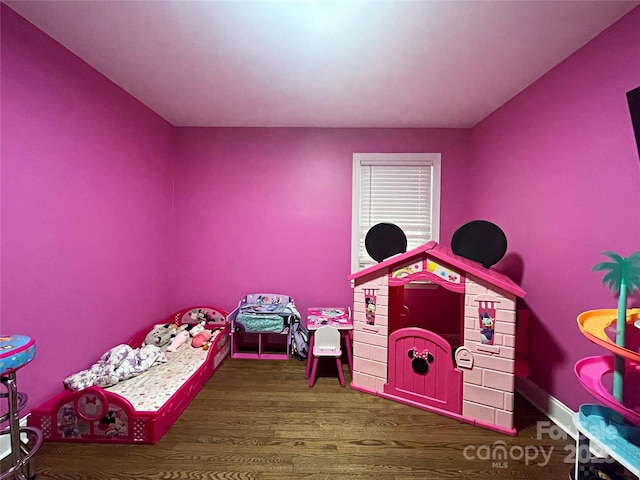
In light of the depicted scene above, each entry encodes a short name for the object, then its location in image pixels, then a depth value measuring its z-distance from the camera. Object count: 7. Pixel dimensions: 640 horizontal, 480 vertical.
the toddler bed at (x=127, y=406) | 1.60
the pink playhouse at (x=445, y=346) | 1.74
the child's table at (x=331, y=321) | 2.36
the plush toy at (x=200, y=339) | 2.56
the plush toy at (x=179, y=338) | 2.50
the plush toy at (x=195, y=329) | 2.71
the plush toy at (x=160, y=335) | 2.50
